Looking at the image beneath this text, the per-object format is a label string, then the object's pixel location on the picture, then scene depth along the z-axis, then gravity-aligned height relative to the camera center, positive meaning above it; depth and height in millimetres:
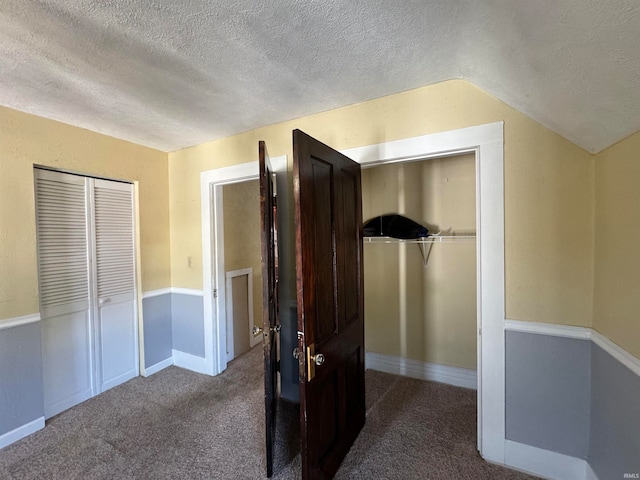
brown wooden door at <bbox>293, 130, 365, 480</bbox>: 1325 -396
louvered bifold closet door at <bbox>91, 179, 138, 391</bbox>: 2588 -425
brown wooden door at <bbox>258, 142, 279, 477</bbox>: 1553 -343
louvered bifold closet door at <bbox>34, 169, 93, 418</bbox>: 2223 -415
